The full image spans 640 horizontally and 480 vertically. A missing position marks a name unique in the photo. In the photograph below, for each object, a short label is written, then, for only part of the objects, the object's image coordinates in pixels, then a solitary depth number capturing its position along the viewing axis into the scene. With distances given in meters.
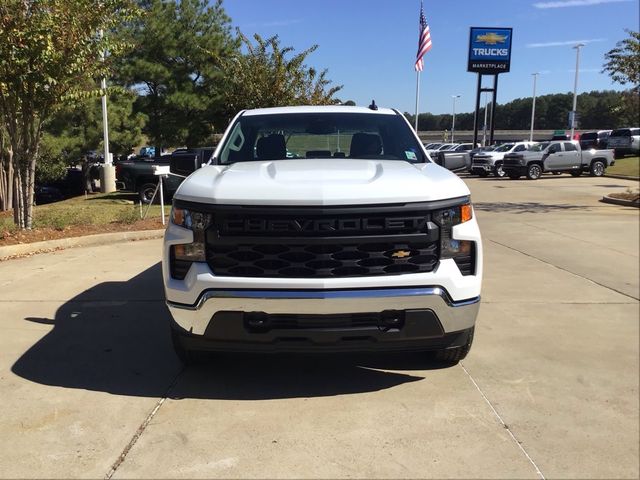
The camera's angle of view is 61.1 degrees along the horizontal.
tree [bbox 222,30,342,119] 19.17
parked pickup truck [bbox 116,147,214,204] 15.07
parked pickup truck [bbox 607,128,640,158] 26.62
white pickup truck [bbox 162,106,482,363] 3.10
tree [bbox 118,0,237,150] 23.59
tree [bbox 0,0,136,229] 7.88
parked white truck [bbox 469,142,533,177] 27.89
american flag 26.36
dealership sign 40.44
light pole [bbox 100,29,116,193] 19.44
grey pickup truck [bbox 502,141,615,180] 25.50
